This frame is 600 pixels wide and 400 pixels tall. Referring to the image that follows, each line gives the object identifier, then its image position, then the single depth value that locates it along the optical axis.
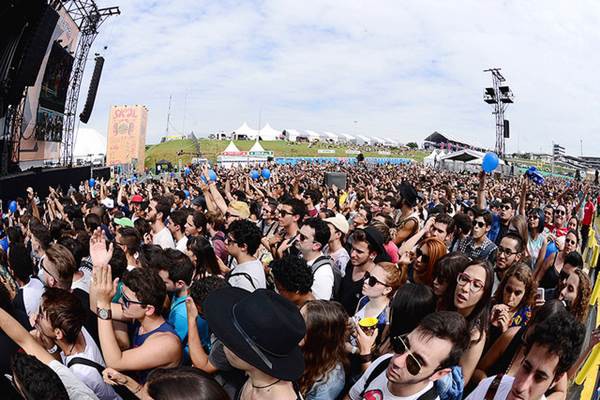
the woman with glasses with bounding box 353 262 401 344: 3.03
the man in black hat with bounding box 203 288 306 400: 1.74
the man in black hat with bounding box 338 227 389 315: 3.85
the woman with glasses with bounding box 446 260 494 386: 2.92
